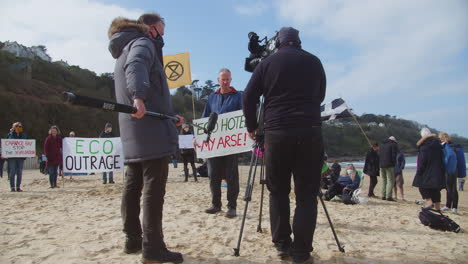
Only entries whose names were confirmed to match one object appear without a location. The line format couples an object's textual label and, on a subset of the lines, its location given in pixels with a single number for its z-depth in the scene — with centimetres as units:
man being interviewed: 421
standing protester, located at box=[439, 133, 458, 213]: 643
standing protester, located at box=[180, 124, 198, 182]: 989
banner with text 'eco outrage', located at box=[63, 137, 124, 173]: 830
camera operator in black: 240
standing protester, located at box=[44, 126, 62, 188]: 830
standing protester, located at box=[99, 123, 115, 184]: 902
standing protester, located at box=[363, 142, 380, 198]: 868
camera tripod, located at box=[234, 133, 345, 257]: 272
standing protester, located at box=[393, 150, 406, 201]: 840
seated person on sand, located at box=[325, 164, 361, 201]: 686
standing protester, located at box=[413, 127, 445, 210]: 569
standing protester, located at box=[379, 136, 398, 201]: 810
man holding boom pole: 236
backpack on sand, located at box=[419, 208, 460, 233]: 390
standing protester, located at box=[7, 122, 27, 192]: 764
